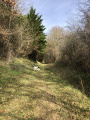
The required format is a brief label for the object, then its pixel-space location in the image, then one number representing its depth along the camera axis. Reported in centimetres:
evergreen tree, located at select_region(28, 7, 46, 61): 1859
